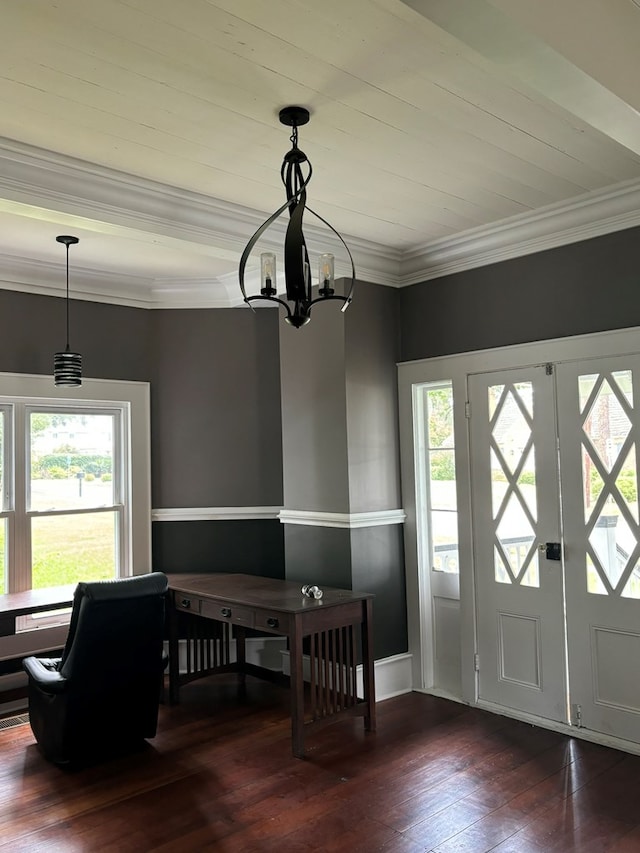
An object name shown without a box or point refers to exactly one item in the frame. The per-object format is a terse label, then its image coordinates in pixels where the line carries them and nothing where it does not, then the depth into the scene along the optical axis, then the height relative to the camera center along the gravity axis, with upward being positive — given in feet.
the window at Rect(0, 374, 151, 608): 15.17 -0.19
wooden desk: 12.09 -2.82
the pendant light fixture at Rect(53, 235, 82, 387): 14.21 +2.09
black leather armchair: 11.05 -3.20
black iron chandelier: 8.46 +2.52
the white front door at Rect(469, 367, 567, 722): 12.99 -1.52
